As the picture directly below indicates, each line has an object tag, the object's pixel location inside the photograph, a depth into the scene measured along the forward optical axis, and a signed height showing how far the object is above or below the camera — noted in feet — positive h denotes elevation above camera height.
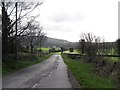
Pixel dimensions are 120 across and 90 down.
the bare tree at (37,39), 118.24 +7.70
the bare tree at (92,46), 65.91 -0.50
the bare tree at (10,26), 53.77 +10.08
